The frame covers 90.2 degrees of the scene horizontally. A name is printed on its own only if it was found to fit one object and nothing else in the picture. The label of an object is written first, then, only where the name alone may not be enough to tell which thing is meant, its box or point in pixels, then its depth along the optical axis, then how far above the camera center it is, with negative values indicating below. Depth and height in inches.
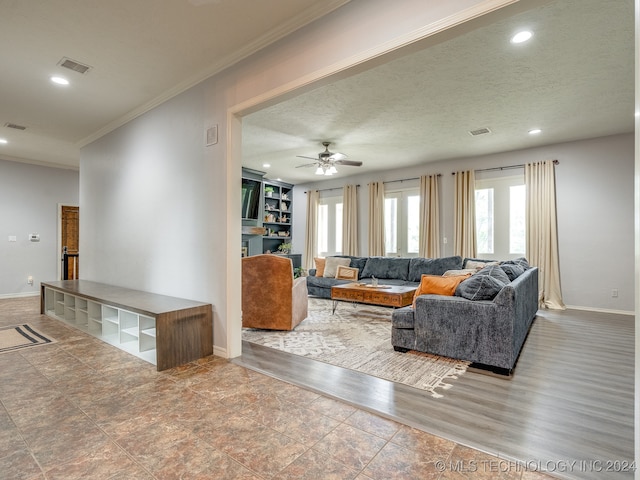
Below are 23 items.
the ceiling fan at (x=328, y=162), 214.5 +55.1
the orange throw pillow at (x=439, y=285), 128.9 -18.2
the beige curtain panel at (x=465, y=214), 256.1 +21.4
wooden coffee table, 173.3 -30.1
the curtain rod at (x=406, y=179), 275.7 +56.9
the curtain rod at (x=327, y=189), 339.6 +56.9
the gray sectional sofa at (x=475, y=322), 110.0 -30.6
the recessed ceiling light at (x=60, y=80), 135.7 +70.2
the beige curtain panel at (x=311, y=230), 351.9 +12.7
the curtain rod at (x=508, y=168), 225.5 +56.1
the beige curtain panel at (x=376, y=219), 304.3 +21.6
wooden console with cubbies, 113.8 -33.3
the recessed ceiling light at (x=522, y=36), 105.6 +68.7
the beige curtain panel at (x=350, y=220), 321.4 +21.6
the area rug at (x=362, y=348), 108.4 -45.5
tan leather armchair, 161.3 -26.5
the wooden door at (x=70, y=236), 287.9 +6.2
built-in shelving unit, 346.9 +31.1
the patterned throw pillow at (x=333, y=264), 267.5 -19.4
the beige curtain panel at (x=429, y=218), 273.7 +20.0
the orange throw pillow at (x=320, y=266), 274.7 -21.4
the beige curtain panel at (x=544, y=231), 223.1 +6.8
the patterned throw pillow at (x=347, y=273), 251.0 -25.2
